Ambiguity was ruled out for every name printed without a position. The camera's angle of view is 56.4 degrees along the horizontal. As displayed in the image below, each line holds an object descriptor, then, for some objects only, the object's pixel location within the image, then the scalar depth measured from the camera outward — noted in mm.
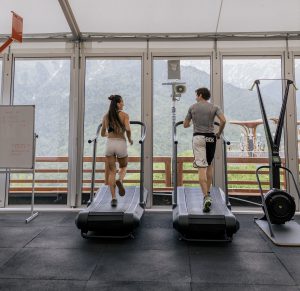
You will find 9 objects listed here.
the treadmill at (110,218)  3295
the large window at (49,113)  5102
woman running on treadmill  3670
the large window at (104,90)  5086
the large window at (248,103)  4984
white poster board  4254
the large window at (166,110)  5062
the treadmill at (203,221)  3170
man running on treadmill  3598
